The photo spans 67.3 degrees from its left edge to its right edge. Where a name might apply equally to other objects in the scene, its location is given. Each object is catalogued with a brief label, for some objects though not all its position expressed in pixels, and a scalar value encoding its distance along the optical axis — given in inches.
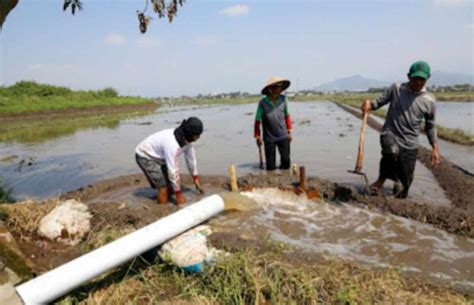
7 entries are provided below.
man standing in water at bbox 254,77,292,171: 238.7
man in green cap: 176.2
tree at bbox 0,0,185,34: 164.7
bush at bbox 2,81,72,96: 1243.7
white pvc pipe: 98.4
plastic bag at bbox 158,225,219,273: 114.0
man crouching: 173.8
